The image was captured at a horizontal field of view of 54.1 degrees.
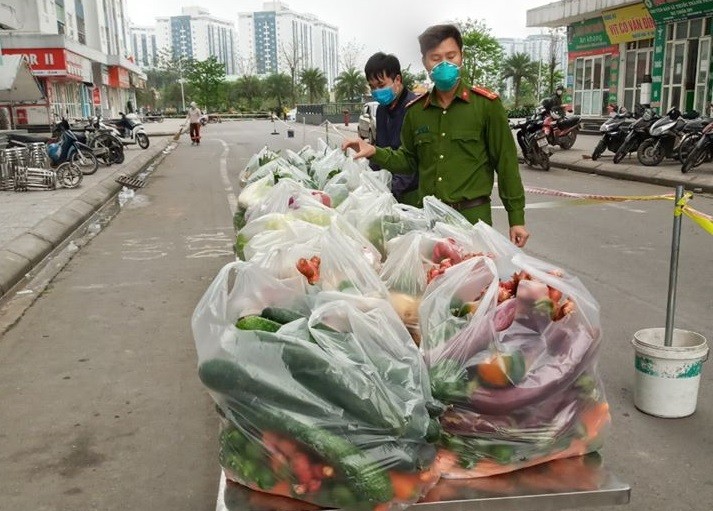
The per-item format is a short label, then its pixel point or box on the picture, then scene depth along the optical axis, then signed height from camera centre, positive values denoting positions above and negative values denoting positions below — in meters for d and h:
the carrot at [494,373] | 1.88 -0.71
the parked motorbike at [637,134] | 12.84 -0.61
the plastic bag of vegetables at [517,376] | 1.90 -0.73
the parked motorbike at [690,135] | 11.69 -0.59
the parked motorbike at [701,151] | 10.84 -0.82
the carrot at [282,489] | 1.75 -0.94
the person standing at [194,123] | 24.30 -0.42
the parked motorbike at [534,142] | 13.52 -0.76
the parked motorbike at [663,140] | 12.20 -0.71
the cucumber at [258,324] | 1.88 -0.57
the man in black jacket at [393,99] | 4.18 +0.04
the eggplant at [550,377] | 1.90 -0.74
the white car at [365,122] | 19.38 -0.44
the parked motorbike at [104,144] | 15.30 -0.68
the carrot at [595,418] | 2.01 -0.91
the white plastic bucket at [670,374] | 3.05 -1.20
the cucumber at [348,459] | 1.70 -0.84
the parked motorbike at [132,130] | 20.34 -0.51
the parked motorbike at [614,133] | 13.80 -0.62
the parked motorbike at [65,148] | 12.68 -0.62
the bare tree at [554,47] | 39.23 +3.31
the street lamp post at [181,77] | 75.49 +3.75
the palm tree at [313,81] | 69.12 +2.62
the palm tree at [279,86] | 73.00 +2.33
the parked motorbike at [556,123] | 13.98 -0.43
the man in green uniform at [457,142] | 3.00 -0.17
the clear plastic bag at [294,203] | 3.14 -0.46
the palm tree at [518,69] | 49.06 +2.36
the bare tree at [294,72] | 70.25 +3.70
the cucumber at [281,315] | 1.98 -0.58
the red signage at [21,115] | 22.44 -0.01
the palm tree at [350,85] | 63.19 +1.95
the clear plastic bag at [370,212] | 2.98 -0.47
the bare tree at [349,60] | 67.25 +4.49
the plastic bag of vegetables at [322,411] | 1.72 -0.75
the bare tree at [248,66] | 84.40 +5.35
